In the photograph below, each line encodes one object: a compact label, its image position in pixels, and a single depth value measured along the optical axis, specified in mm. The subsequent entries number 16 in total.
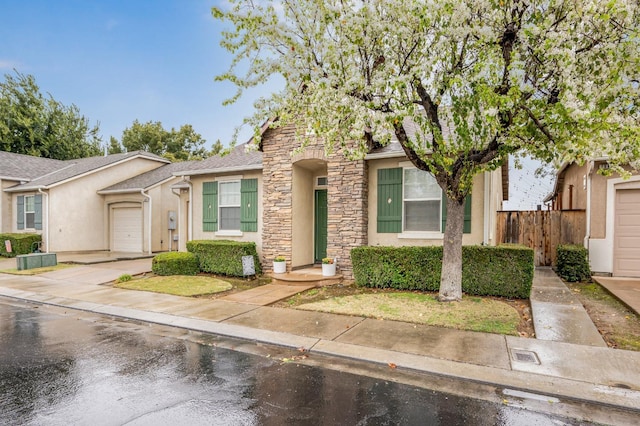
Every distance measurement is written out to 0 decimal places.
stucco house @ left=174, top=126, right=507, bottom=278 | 9578
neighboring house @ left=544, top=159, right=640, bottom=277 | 9648
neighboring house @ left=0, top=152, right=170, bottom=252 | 16703
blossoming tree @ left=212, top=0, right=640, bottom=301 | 5324
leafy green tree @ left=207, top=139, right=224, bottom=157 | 36719
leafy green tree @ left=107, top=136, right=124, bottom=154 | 36219
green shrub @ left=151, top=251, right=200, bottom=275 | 10992
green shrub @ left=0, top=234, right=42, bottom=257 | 16391
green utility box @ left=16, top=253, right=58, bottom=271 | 12492
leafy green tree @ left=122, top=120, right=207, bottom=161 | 35656
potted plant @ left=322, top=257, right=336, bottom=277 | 9852
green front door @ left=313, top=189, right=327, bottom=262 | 11797
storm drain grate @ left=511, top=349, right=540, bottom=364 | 4562
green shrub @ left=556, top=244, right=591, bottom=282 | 9680
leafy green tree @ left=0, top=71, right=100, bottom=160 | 28438
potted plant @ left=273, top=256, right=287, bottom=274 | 10516
